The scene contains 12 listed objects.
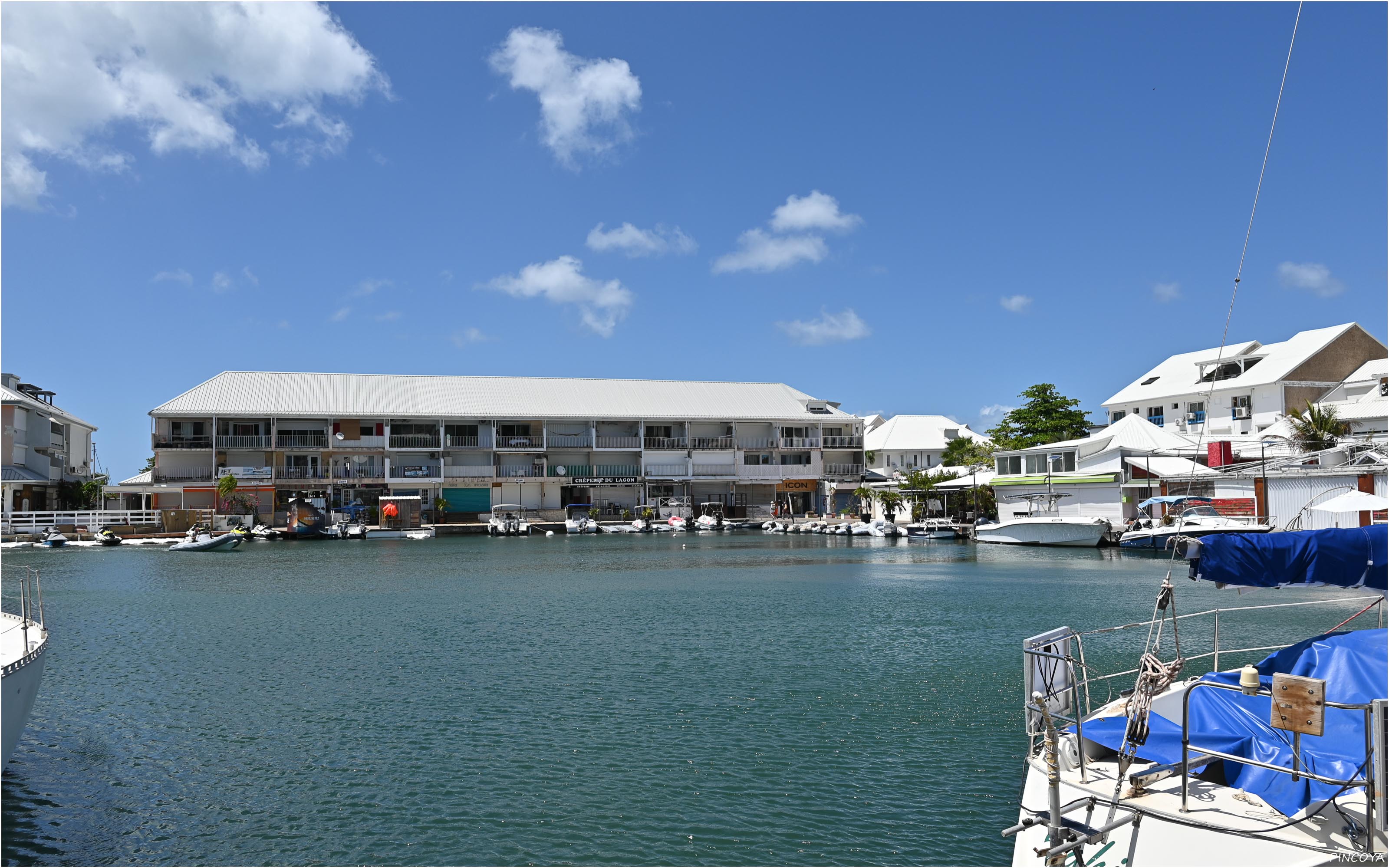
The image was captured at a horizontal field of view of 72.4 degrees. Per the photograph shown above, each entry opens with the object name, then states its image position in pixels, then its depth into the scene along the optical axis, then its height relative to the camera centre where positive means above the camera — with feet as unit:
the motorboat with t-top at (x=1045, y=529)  177.99 -9.50
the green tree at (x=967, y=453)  266.98 +8.50
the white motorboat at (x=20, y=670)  36.47 -6.76
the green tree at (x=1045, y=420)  243.40 +15.60
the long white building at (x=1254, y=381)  214.90 +22.35
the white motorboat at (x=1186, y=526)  147.02 -7.92
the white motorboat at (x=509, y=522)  235.40 -7.90
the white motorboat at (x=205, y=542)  188.65 -9.31
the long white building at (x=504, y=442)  237.45 +13.10
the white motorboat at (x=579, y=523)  240.12 -8.82
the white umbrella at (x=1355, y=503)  64.69 -2.25
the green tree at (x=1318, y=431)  170.60 +8.03
